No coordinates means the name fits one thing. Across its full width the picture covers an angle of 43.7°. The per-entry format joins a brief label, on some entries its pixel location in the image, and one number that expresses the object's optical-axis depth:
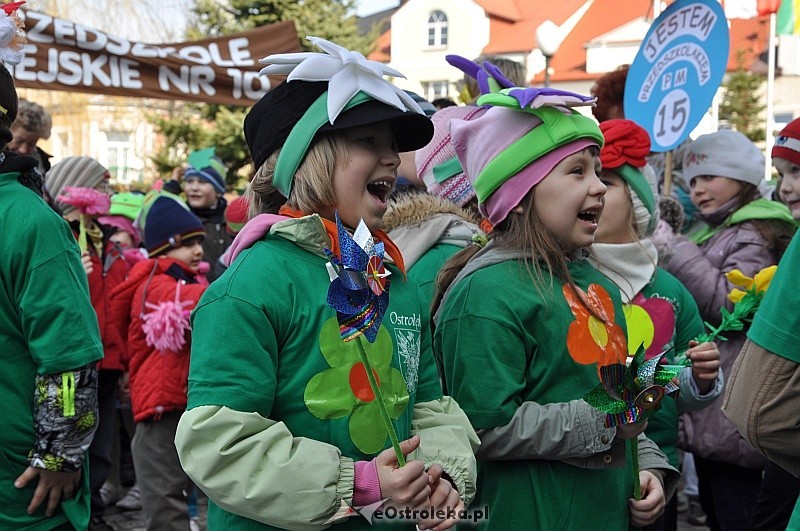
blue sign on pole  5.74
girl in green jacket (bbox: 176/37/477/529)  2.18
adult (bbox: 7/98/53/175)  6.27
